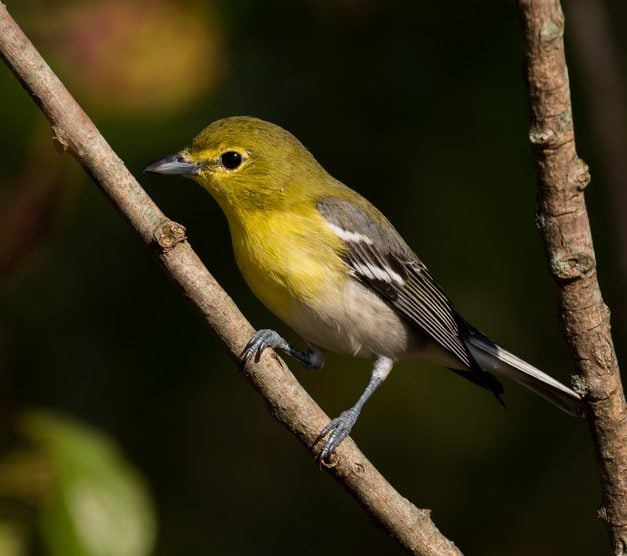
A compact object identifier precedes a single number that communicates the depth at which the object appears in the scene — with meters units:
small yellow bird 7.22
